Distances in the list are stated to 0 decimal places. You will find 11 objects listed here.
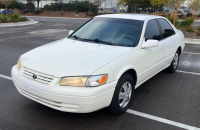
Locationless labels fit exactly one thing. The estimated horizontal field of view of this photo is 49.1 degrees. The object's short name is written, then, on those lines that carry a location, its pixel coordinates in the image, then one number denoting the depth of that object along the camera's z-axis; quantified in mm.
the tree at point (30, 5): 42875
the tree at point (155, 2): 32294
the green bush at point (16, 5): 47500
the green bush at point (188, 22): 14906
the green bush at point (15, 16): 22156
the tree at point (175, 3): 14048
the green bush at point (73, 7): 41062
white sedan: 3139
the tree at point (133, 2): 37962
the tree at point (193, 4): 24591
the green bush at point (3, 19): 19964
